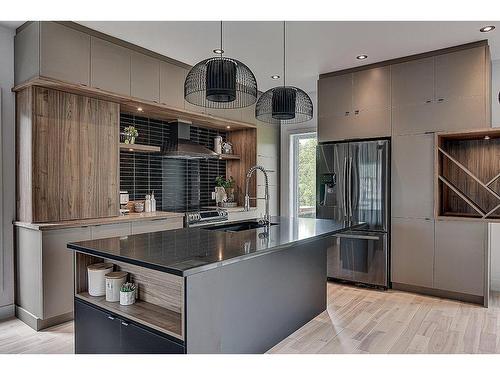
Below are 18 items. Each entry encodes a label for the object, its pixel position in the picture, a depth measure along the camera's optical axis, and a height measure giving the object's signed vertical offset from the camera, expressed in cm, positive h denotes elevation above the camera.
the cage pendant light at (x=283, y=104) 306 +73
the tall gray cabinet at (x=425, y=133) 373 +64
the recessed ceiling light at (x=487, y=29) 336 +153
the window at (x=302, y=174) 600 +23
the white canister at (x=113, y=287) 214 -61
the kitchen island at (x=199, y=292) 179 -65
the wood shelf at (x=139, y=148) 402 +47
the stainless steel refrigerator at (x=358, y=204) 424 -21
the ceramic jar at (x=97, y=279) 222 -58
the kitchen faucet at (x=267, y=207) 301 -17
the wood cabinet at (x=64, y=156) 315 +30
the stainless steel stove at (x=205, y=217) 435 -39
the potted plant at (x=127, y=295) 208 -64
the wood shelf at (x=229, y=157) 548 +49
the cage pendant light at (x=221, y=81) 237 +74
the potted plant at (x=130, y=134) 420 +64
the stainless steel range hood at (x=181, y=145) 464 +57
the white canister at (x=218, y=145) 555 +67
